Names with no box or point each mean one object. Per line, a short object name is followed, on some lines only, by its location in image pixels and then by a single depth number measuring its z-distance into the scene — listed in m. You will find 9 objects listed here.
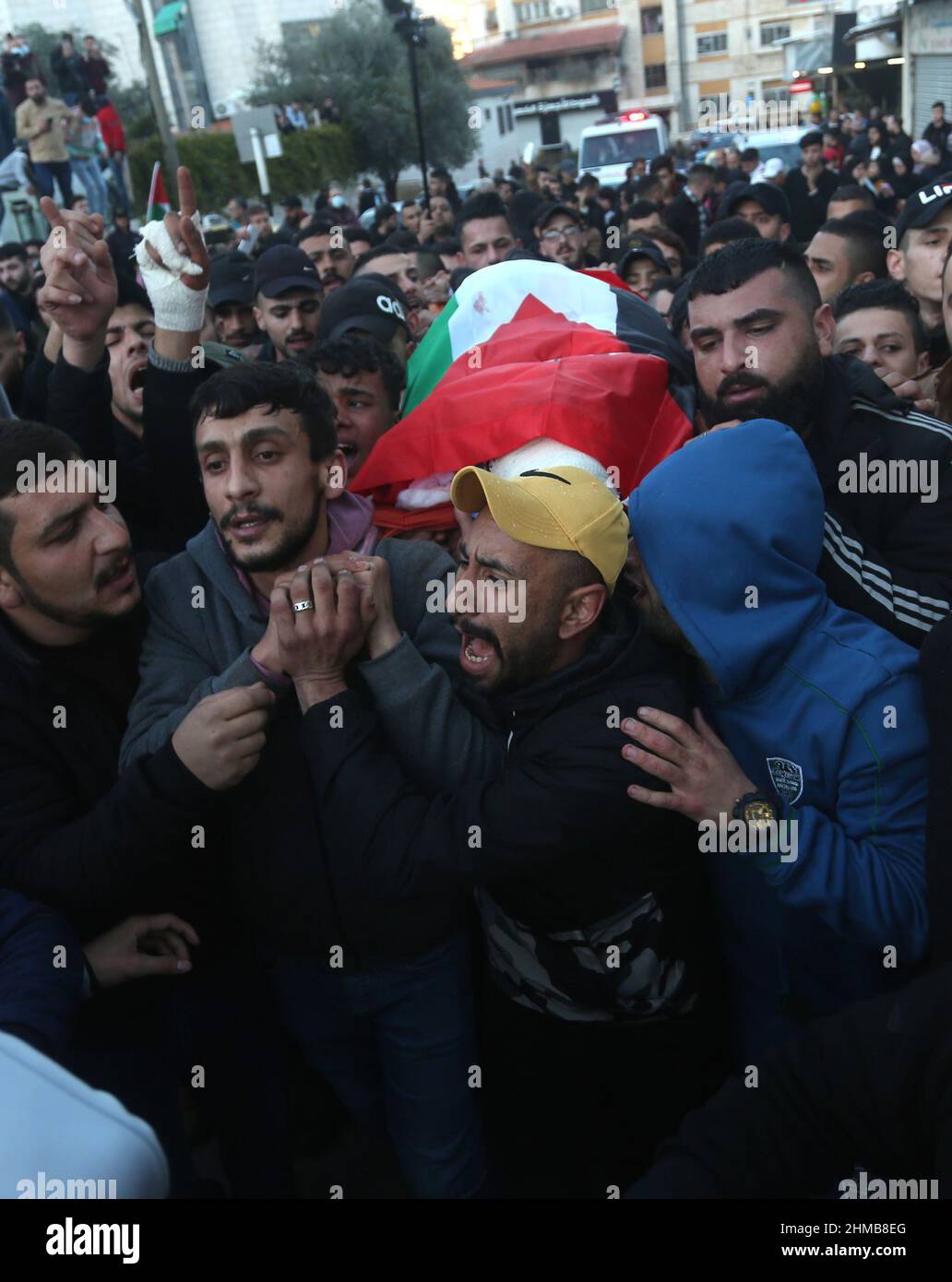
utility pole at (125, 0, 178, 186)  8.59
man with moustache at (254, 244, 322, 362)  4.41
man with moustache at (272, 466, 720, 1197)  1.75
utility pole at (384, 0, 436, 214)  10.81
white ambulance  19.44
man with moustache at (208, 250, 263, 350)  4.77
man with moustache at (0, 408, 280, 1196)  1.78
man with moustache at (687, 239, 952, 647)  2.05
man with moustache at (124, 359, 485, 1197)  1.95
